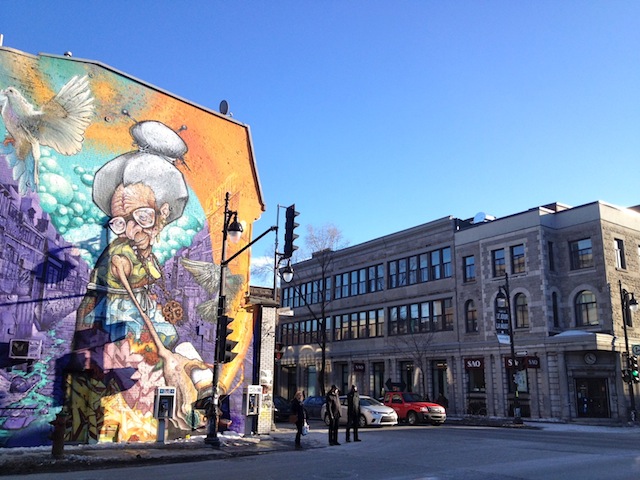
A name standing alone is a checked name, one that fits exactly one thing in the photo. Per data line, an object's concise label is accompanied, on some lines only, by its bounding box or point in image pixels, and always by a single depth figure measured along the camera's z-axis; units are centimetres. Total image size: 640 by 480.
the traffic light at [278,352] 2561
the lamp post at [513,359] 2937
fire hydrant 1423
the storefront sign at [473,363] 3722
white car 2517
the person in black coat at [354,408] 1894
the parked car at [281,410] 3067
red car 2811
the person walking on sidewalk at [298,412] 1750
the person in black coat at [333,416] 1789
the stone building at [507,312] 3294
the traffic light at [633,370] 3041
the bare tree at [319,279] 5069
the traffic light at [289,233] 1662
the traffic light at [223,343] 1695
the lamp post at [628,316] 3100
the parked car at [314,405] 3319
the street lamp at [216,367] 1678
